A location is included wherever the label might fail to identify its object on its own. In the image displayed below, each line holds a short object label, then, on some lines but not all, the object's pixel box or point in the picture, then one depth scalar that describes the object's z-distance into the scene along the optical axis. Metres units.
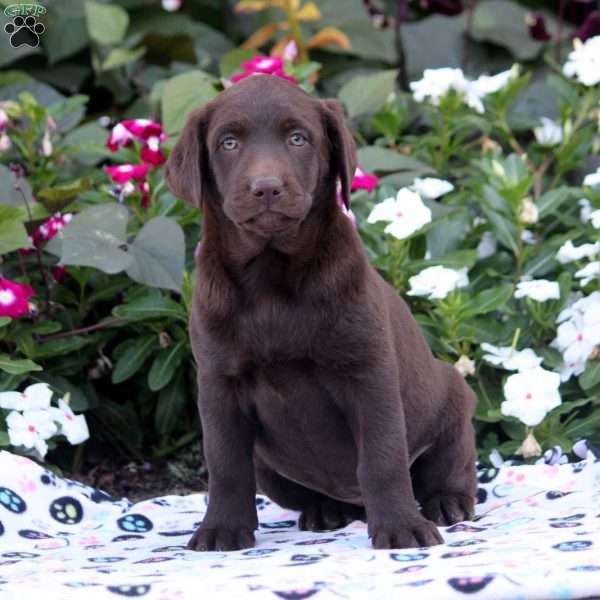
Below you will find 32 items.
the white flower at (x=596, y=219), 4.11
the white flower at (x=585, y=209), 4.66
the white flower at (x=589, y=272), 4.09
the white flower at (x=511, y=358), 4.01
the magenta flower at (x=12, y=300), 3.83
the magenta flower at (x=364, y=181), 4.19
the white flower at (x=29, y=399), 3.79
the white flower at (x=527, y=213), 4.37
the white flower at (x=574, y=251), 4.17
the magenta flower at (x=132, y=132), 4.36
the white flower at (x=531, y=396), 3.81
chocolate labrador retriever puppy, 2.78
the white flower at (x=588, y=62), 4.82
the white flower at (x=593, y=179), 4.27
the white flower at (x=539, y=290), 4.09
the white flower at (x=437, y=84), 4.95
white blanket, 2.30
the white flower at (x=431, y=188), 4.73
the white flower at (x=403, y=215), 4.08
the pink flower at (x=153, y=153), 4.38
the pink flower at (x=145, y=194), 4.43
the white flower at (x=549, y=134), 5.12
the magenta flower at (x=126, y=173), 4.25
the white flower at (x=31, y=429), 3.75
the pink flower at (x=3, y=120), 4.43
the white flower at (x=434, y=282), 4.05
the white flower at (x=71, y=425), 3.83
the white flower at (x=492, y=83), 4.98
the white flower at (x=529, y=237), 4.69
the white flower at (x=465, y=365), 4.03
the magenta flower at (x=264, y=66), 4.35
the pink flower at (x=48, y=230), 4.23
